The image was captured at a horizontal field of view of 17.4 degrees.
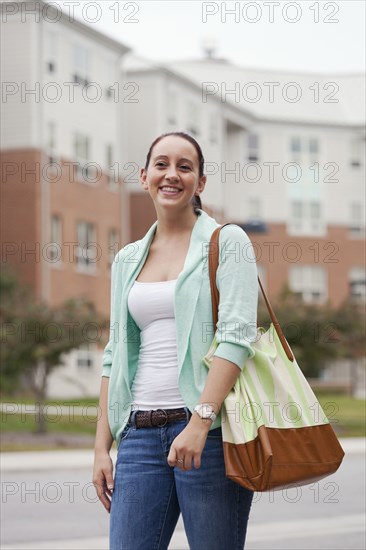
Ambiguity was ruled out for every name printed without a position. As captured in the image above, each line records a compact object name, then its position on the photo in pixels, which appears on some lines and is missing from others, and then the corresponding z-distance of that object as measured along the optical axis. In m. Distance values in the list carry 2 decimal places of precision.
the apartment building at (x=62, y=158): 40.09
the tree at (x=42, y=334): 23.28
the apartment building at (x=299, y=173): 61.66
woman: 3.93
